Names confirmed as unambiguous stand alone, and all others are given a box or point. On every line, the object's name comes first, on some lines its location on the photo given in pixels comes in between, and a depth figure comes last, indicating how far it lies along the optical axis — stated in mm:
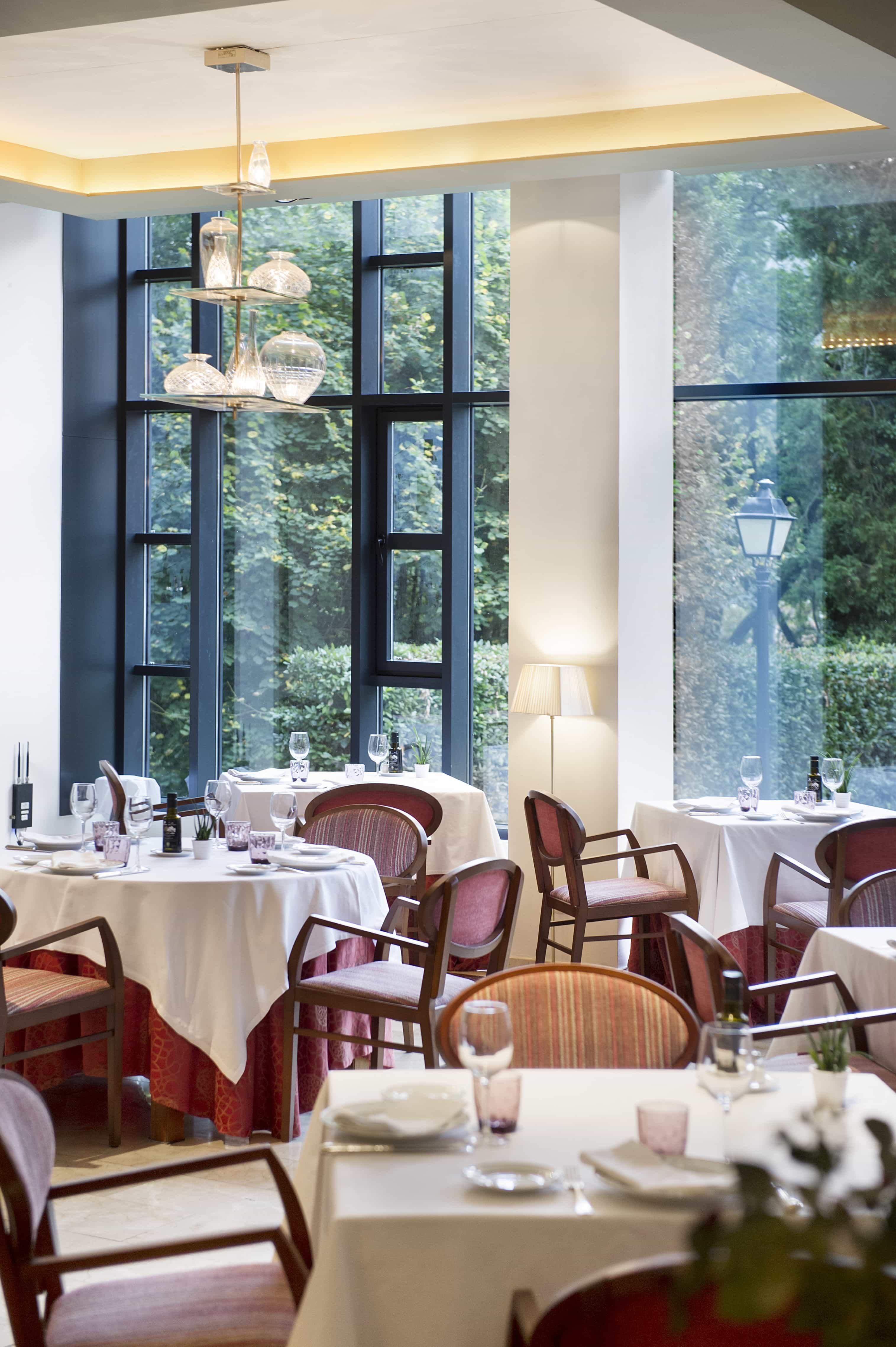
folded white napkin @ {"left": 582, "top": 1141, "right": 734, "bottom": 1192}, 1845
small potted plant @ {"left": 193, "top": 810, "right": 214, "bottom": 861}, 4750
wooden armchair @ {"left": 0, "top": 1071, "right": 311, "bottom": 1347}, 1983
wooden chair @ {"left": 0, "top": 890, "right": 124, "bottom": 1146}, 4027
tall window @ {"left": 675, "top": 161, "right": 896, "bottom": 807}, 6695
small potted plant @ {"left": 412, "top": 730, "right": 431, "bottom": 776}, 6754
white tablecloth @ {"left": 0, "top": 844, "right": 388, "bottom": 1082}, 4199
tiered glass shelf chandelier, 5156
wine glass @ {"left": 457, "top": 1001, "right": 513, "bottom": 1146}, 2018
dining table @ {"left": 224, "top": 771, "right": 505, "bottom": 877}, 6273
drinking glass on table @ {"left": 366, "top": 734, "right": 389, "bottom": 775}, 6793
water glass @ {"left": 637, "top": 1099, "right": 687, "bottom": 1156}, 1943
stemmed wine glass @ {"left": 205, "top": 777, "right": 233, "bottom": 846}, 4898
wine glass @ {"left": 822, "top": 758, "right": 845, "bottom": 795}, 5867
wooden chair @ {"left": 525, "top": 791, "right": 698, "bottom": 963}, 5574
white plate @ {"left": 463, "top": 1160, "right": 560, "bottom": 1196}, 1851
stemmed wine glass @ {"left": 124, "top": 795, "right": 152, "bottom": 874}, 4559
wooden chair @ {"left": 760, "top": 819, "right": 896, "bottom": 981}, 4980
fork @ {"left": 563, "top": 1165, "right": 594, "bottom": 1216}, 1791
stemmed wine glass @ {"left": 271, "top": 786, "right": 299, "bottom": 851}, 4742
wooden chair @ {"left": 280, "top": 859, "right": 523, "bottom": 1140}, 3990
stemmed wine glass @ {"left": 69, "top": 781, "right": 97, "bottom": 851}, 4883
